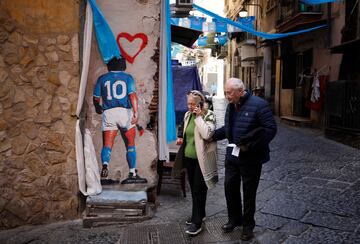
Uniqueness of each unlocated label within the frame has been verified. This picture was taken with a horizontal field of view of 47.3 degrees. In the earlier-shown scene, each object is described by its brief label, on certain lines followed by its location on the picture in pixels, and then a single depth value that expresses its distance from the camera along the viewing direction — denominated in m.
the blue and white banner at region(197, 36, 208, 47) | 29.98
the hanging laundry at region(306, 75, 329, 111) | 13.74
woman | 4.82
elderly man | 4.43
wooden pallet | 5.19
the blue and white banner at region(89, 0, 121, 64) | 5.34
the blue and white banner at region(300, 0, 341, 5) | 9.14
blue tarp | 8.05
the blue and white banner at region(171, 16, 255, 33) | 10.47
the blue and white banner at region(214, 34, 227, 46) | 31.63
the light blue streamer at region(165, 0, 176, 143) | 5.91
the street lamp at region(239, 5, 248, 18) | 22.62
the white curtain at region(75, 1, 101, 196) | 5.24
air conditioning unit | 10.68
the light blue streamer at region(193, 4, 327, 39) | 9.59
